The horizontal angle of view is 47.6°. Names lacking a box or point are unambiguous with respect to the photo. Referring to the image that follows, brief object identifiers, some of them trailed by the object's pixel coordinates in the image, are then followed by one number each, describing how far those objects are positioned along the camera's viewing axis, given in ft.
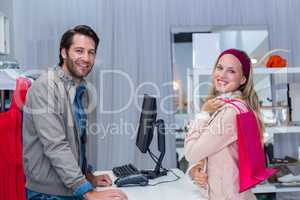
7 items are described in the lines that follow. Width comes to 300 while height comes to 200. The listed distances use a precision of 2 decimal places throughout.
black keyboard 6.88
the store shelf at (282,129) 9.19
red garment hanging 6.04
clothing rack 6.55
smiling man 4.83
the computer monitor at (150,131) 6.91
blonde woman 5.10
